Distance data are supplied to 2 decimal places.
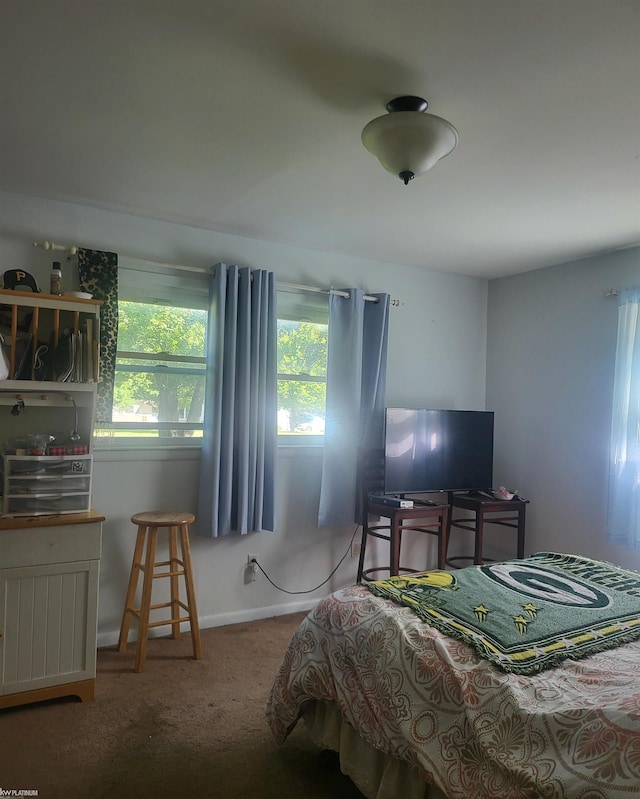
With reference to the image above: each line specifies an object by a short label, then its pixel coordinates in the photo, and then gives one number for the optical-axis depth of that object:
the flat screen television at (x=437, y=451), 3.85
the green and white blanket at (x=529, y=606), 1.74
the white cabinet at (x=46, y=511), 2.50
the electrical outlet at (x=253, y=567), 3.64
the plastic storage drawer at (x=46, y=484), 2.63
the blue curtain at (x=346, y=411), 3.84
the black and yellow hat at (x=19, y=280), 2.75
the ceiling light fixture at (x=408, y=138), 1.98
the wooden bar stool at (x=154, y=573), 2.97
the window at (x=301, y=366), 3.87
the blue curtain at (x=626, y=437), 3.51
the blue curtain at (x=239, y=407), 3.37
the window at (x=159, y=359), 3.36
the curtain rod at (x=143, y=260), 2.96
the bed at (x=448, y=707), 1.32
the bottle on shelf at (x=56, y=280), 2.83
